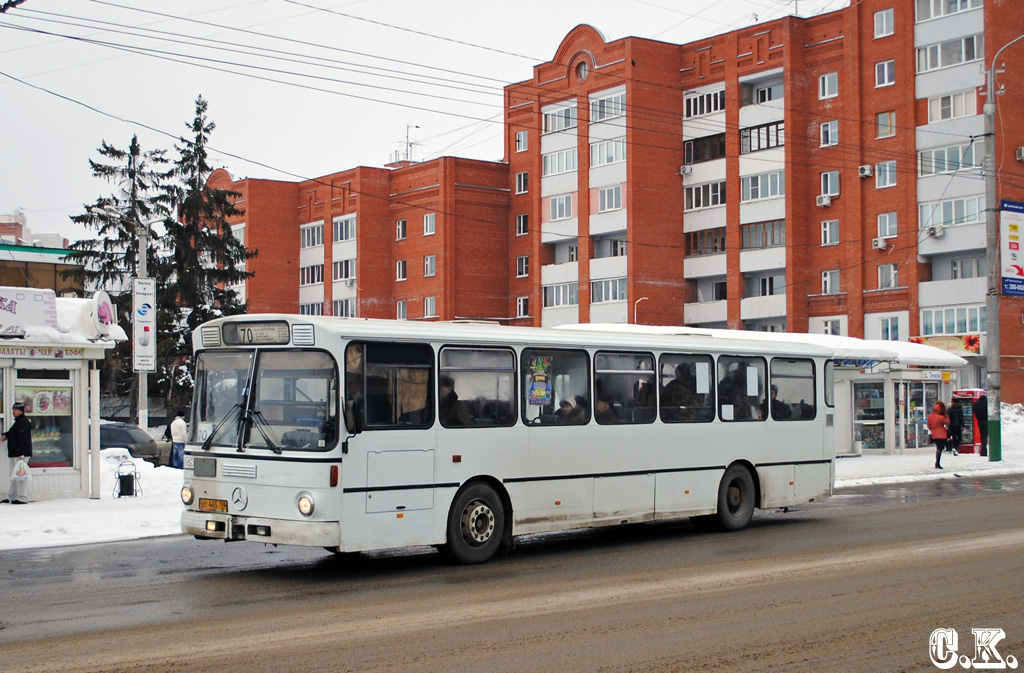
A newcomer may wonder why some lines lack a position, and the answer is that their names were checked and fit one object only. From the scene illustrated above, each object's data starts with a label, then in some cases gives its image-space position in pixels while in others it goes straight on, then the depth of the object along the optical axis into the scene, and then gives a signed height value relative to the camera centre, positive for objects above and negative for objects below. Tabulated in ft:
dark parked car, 114.11 -5.17
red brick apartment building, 180.65 +37.96
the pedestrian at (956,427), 116.26 -4.28
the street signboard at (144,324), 92.53 +5.72
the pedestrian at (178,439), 94.43 -4.12
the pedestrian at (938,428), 97.30 -3.68
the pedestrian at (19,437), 61.31 -2.44
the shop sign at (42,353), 62.69 +2.30
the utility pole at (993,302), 103.09 +7.93
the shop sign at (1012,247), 100.48 +12.68
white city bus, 37.60 -1.63
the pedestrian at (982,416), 114.62 -3.11
